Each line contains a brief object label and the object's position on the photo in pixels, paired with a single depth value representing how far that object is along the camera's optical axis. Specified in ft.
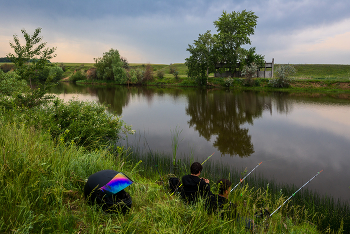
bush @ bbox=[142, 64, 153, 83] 174.60
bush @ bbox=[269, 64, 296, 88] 110.32
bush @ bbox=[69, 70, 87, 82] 227.96
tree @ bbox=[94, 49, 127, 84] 175.81
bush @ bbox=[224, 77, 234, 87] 131.50
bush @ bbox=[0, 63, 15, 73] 182.21
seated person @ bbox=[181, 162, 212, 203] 12.36
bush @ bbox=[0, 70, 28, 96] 28.46
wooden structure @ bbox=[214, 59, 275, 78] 136.77
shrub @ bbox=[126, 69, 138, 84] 170.35
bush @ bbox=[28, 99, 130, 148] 21.62
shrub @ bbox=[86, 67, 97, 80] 211.00
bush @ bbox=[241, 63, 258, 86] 124.55
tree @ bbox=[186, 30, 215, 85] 137.49
